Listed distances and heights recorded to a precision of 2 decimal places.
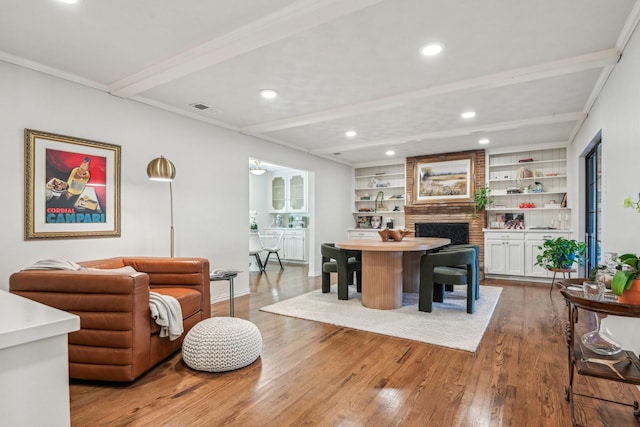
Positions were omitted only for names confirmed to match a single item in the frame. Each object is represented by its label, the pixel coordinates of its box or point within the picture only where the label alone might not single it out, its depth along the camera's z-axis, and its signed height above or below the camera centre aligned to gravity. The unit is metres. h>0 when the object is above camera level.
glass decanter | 1.92 -0.75
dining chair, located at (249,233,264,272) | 6.52 -0.62
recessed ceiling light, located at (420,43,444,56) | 2.69 +1.29
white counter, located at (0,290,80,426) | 0.82 -0.39
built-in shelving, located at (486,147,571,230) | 6.18 +0.46
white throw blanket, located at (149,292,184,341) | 2.49 -0.74
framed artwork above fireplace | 6.83 +0.68
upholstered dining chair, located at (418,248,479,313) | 3.89 -0.70
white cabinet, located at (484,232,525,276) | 6.16 -0.74
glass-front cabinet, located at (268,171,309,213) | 8.77 +0.51
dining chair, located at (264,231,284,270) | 7.45 -0.81
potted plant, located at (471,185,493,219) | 6.62 +0.25
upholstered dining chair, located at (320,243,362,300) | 4.61 -0.76
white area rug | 3.26 -1.15
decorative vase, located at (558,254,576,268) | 4.89 -0.68
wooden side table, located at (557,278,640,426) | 1.67 -0.78
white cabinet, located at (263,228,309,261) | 8.59 -0.74
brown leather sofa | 2.28 -0.67
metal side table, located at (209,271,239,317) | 3.42 -0.65
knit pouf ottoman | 2.49 -0.98
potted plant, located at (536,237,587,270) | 4.82 -0.56
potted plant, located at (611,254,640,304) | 1.70 -0.36
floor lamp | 3.57 +0.43
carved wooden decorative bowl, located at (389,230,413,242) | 4.75 -0.31
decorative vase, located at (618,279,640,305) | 1.70 -0.40
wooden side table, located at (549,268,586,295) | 4.91 -0.81
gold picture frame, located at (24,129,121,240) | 3.01 +0.24
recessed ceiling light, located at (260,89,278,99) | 3.64 +1.27
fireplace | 6.82 -0.37
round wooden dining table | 4.15 -0.74
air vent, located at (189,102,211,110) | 4.03 +1.25
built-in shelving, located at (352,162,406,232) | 8.02 +0.40
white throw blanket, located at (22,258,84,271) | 2.50 -0.39
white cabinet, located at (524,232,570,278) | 5.95 -0.69
